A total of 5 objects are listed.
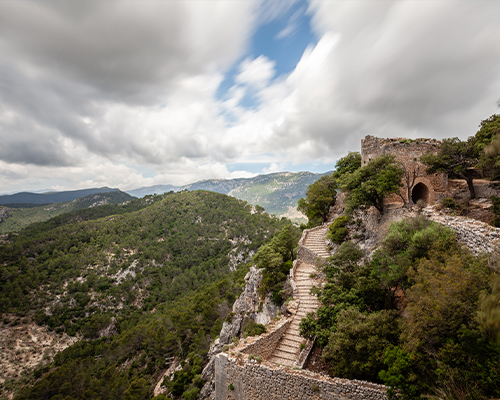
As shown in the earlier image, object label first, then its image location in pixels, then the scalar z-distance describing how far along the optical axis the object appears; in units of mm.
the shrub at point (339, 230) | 18438
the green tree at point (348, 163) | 24062
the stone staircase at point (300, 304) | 11039
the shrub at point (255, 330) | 11794
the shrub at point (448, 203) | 13623
